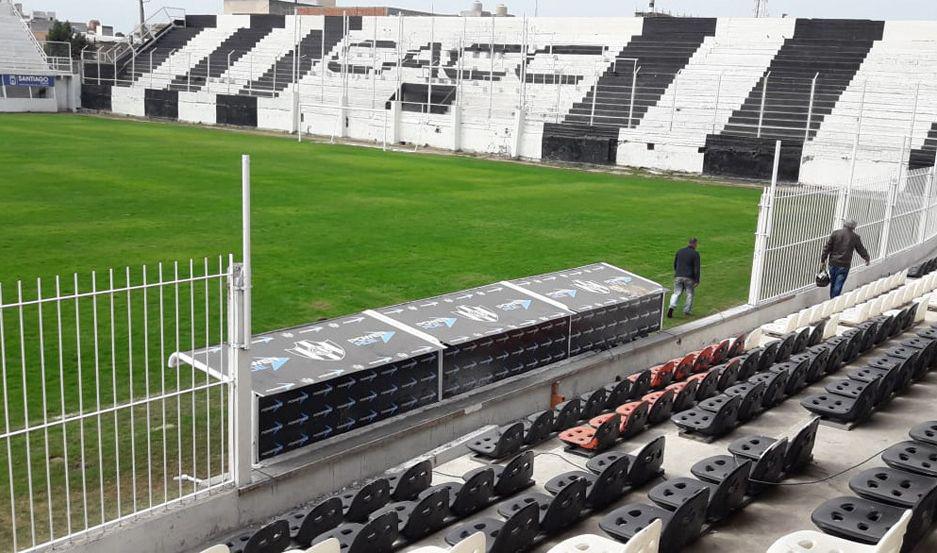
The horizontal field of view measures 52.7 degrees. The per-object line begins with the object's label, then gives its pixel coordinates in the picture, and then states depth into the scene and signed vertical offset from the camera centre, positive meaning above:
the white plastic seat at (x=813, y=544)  5.58 -2.57
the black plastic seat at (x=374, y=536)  6.18 -2.96
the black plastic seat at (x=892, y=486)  6.74 -2.72
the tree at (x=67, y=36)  66.77 +2.17
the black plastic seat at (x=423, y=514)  6.82 -3.10
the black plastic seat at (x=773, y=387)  9.78 -2.92
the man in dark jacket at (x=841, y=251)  16.05 -2.40
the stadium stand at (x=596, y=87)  38.72 +0.21
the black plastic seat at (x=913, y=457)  7.30 -2.69
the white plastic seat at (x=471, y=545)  5.31 -2.55
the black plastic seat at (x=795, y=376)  10.23 -2.92
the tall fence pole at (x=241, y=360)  7.61 -2.29
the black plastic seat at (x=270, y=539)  6.27 -3.04
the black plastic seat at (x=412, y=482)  7.71 -3.21
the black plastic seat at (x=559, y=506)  6.70 -2.98
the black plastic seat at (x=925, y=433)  7.88 -2.66
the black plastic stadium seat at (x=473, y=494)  7.26 -3.09
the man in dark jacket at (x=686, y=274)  14.87 -2.70
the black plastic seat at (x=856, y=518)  6.27 -2.74
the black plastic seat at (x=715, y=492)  6.79 -2.88
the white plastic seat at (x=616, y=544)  5.29 -2.62
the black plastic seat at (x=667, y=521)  6.21 -2.87
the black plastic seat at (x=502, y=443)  9.05 -3.37
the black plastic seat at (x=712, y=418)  9.02 -3.04
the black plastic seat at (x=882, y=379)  9.39 -2.76
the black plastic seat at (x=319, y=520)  6.78 -3.13
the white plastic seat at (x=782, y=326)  14.09 -3.31
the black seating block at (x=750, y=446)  8.00 -2.90
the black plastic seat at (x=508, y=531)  6.13 -2.93
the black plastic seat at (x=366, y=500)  7.32 -3.21
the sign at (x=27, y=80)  54.53 -0.86
